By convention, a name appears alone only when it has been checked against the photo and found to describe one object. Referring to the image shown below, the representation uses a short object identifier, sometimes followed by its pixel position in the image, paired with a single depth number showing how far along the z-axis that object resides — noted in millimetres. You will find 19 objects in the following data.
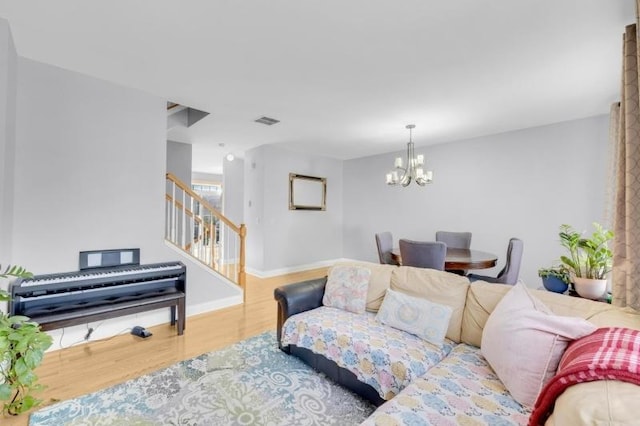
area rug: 1669
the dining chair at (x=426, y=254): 2875
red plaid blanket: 816
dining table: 2898
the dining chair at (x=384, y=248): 3736
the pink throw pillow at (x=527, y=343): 1185
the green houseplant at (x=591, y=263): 1775
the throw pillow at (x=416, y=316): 1812
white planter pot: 1763
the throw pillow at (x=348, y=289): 2287
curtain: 1454
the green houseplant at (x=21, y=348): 1101
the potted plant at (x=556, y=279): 1974
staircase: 3424
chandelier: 3683
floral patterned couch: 838
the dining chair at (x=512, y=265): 2979
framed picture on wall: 5566
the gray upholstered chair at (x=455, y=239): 4137
